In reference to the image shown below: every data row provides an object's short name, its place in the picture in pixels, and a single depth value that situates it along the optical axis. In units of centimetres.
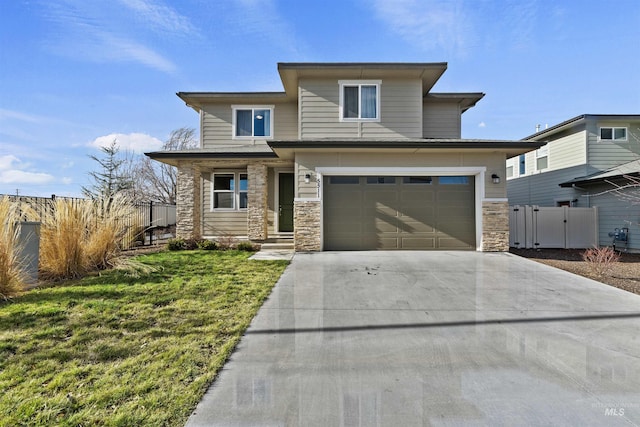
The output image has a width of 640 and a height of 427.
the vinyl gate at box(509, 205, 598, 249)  1173
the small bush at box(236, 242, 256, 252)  1040
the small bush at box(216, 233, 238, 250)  1065
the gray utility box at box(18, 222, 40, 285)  541
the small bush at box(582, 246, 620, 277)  711
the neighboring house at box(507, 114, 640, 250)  1146
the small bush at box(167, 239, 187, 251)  1052
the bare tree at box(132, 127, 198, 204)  2700
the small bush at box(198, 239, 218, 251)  1055
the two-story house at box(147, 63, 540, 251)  985
